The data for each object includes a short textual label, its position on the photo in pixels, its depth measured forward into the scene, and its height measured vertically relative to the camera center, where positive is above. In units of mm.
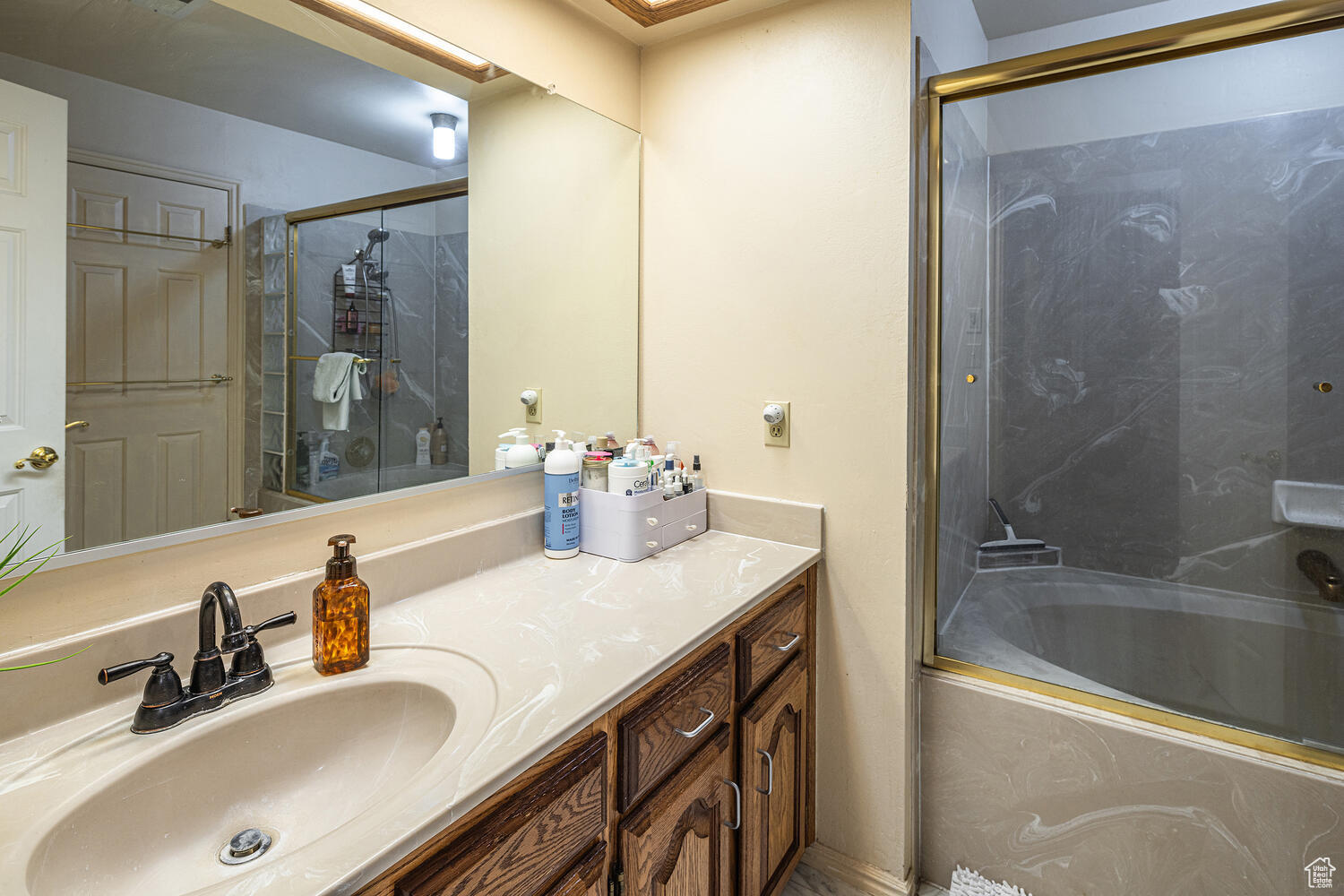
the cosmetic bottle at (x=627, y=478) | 1521 -83
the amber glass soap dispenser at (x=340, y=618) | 978 -264
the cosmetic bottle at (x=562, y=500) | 1518 -135
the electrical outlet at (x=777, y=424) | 1629 +47
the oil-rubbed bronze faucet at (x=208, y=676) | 828 -313
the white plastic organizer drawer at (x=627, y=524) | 1502 -192
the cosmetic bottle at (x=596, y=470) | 1582 -66
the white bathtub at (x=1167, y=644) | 1397 -472
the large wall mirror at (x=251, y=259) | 848 +291
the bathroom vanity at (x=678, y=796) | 771 -523
